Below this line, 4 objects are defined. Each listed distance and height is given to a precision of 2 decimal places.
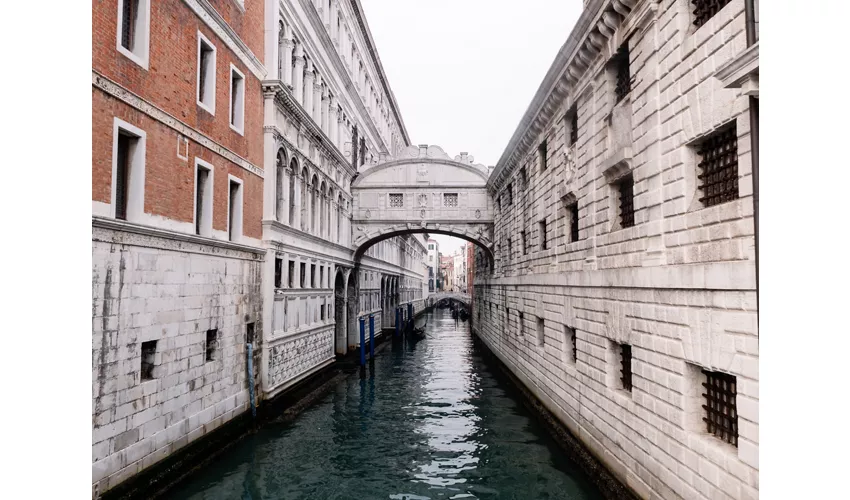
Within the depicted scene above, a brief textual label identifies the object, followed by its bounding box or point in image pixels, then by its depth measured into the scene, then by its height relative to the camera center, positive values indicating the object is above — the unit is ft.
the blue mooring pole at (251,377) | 42.87 -7.91
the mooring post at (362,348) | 71.66 -9.55
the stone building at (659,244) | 18.65 +1.34
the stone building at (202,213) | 26.66 +3.86
